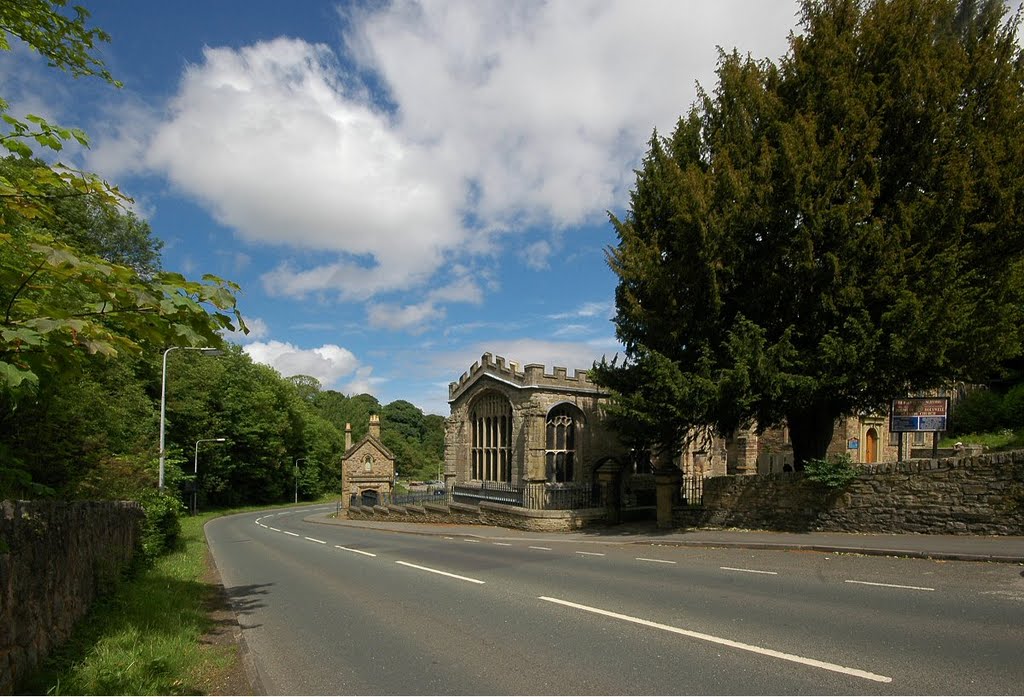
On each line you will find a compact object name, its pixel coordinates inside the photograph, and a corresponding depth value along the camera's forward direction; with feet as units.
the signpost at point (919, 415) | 50.47
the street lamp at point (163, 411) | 66.74
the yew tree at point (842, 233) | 49.26
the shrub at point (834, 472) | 50.34
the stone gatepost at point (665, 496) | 64.39
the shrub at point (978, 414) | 96.07
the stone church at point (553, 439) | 97.76
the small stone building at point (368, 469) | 168.55
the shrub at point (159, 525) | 50.85
